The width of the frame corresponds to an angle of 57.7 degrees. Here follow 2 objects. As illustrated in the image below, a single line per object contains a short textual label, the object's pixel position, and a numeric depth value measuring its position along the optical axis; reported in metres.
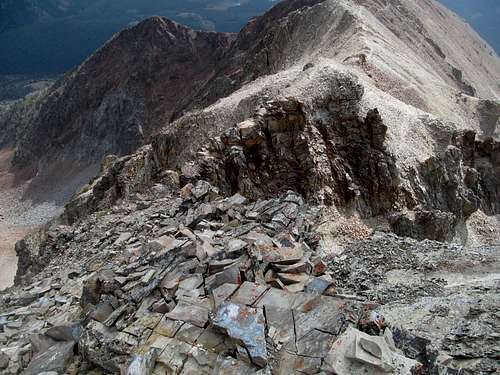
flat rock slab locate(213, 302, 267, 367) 8.48
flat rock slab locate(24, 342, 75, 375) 9.87
